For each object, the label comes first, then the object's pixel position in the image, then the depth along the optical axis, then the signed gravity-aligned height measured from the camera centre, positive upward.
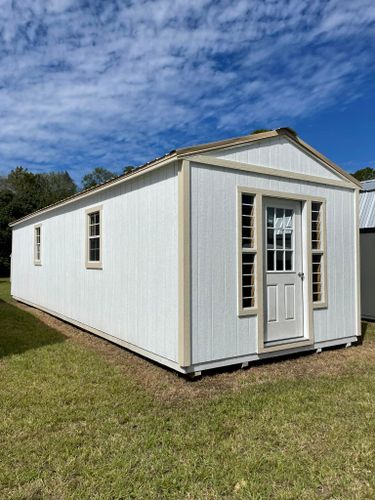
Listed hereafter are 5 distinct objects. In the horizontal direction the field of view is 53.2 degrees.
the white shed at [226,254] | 4.59 -0.03
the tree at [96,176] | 42.49 +8.80
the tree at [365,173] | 32.58 +6.87
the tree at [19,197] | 24.75 +4.11
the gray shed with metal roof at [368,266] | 8.77 -0.35
